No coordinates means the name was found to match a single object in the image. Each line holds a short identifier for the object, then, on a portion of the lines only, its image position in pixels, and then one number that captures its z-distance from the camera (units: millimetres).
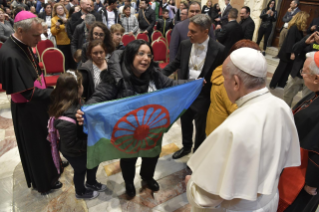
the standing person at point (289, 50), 4371
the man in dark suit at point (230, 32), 4703
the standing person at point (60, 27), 4812
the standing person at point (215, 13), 8164
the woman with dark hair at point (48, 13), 6188
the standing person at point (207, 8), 8383
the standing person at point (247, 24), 5422
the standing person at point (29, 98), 1865
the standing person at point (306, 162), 1533
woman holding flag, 1884
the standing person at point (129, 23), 5781
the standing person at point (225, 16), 7219
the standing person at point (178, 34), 3457
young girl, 1785
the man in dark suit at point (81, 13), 4410
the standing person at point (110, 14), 5497
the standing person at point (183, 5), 5792
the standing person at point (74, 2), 6764
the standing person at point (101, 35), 2984
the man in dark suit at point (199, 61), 2385
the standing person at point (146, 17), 6547
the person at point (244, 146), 1030
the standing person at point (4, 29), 4148
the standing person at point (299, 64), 3722
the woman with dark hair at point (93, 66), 2430
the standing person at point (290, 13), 6065
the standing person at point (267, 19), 7188
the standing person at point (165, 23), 7160
